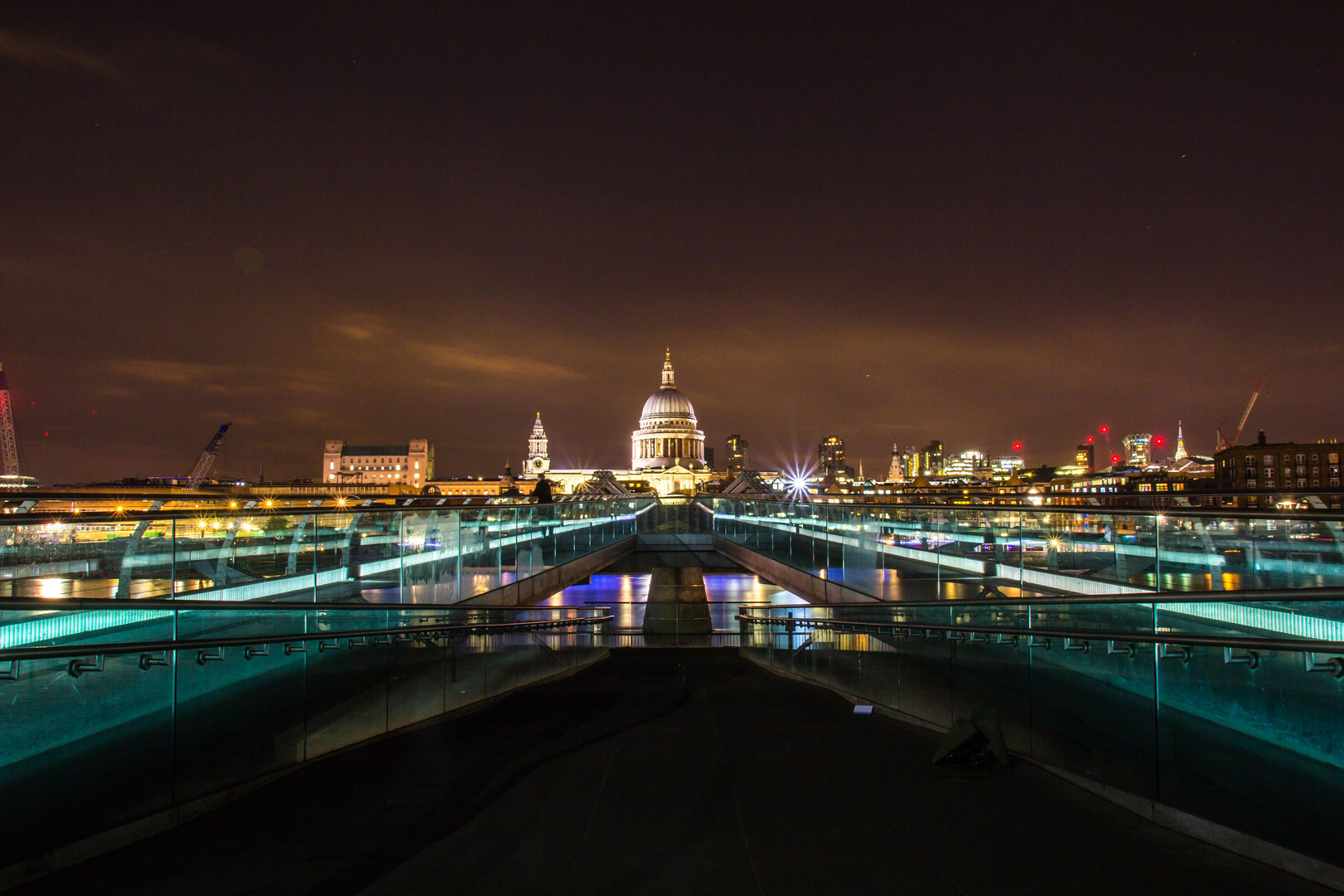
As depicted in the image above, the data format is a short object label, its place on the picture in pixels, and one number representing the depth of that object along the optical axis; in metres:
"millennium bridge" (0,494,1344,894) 4.23
